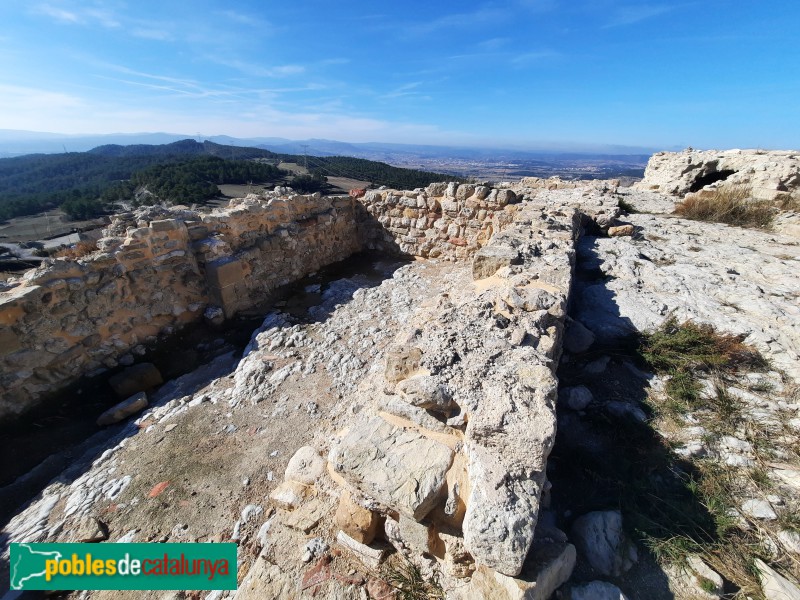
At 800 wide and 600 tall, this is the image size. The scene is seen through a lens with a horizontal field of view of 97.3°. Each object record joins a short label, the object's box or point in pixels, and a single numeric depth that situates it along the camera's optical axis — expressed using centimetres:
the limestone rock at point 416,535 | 198
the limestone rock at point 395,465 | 191
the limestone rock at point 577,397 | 308
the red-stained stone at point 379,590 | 196
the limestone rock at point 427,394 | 219
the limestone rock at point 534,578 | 166
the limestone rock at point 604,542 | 198
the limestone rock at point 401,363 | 253
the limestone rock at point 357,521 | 211
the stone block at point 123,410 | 402
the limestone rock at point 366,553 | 210
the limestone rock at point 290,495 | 256
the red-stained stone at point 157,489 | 309
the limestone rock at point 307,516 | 233
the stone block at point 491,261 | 438
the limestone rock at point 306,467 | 260
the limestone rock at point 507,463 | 166
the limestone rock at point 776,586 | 176
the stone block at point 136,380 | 440
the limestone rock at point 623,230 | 657
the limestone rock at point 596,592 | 182
